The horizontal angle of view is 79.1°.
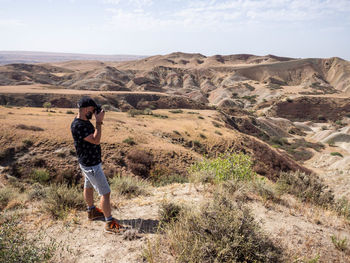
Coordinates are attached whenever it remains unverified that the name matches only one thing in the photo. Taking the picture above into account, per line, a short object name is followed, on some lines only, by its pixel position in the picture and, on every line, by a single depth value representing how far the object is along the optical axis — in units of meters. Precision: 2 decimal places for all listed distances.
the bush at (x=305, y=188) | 5.24
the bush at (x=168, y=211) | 3.88
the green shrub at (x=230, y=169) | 5.50
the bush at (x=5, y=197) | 4.68
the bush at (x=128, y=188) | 5.29
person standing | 3.38
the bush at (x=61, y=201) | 4.08
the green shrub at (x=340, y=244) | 3.34
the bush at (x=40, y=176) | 10.02
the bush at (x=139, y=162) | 11.97
